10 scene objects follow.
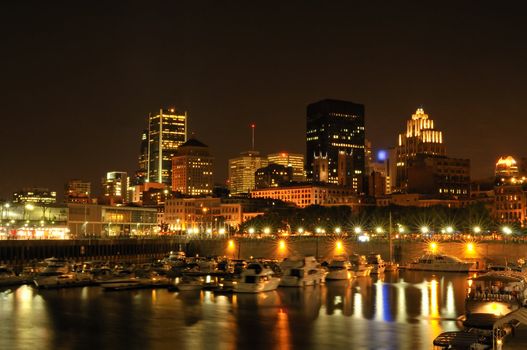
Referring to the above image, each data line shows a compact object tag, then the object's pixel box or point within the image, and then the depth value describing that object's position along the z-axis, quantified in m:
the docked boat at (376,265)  104.77
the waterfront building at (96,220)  175.25
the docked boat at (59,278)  81.68
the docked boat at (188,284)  79.81
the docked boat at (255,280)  75.50
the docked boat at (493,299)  48.99
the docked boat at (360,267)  98.75
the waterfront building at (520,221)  193.68
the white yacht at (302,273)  83.25
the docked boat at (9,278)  84.25
